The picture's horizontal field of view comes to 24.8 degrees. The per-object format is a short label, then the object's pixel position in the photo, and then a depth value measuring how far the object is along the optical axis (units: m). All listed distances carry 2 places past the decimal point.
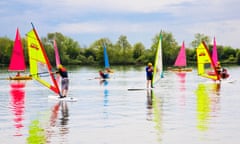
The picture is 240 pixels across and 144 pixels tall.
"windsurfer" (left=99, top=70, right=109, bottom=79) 55.41
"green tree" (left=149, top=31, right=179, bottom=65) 153.38
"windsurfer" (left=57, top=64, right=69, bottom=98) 25.94
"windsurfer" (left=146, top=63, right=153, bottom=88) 33.66
